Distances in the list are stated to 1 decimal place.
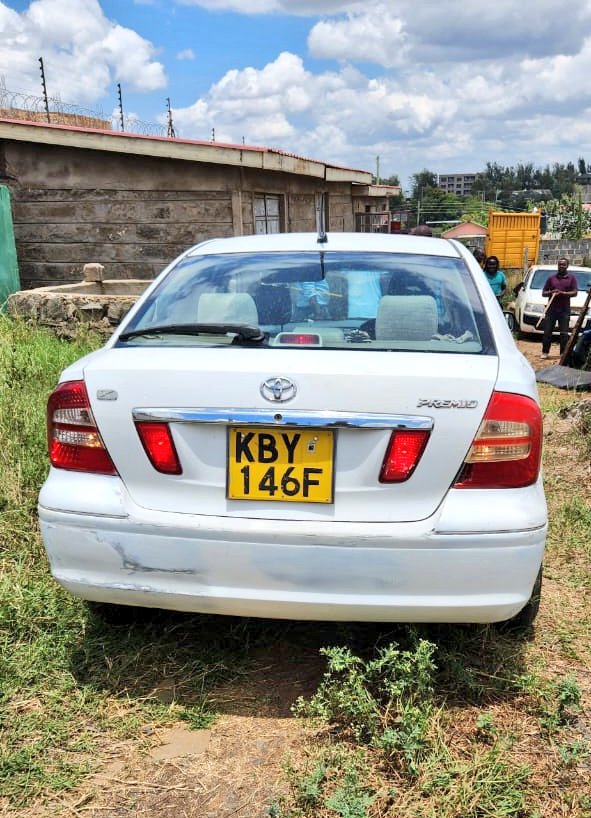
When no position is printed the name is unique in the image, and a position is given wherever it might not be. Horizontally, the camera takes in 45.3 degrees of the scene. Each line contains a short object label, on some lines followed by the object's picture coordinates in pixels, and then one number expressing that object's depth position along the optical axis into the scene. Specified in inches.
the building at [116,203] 403.5
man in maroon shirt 503.8
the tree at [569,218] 1488.7
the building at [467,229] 2795.0
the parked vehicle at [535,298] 580.7
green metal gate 362.6
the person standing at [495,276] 443.5
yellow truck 921.5
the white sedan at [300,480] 84.3
